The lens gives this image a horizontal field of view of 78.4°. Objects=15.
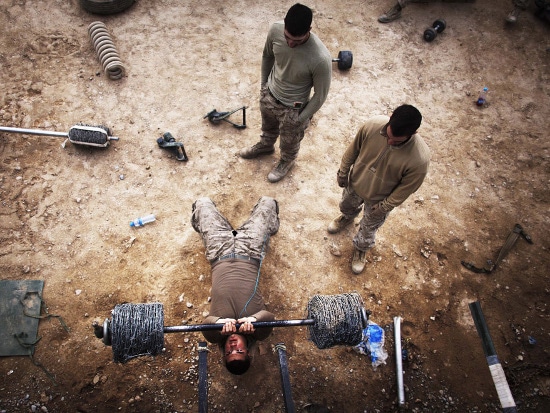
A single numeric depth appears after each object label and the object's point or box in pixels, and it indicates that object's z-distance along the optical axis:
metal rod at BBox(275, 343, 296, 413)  2.99
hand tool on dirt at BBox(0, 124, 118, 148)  5.17
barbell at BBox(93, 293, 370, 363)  2.96
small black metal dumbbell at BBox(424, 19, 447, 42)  7.23
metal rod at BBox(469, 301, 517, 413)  2.64
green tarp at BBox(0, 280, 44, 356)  4.02
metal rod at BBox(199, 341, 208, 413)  2.92
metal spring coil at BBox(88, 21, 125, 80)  5.98
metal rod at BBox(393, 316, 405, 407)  4.02
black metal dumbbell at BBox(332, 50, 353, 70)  6.57
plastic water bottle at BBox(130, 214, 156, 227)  4.91
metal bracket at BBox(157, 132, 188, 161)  5.39
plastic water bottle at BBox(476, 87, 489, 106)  6.50
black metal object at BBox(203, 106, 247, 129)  5.82
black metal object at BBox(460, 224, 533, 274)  4.91
